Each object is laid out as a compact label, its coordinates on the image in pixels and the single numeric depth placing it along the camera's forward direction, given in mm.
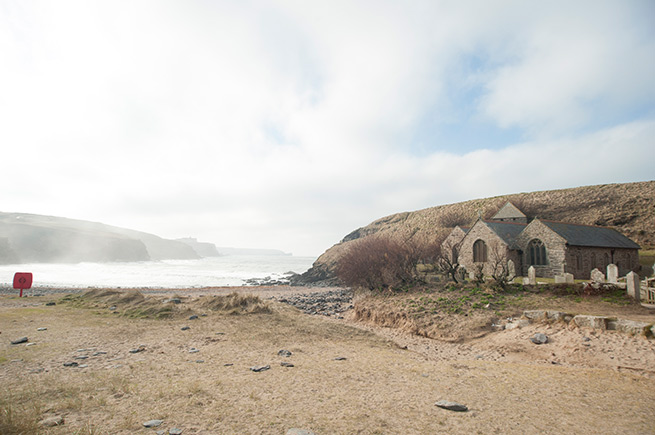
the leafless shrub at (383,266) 22750
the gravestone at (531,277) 18147
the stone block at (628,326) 10836
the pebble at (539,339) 11781
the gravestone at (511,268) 24391
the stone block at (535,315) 13617
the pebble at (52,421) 4826
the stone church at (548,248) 26312
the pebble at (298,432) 4828
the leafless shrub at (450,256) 21078
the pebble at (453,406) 5945
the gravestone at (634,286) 15107
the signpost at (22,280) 21375
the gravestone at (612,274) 17547
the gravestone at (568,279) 17252
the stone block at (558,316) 12953
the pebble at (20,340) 10076
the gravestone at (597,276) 18312
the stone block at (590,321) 11743
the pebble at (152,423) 5016
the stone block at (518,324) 13516
